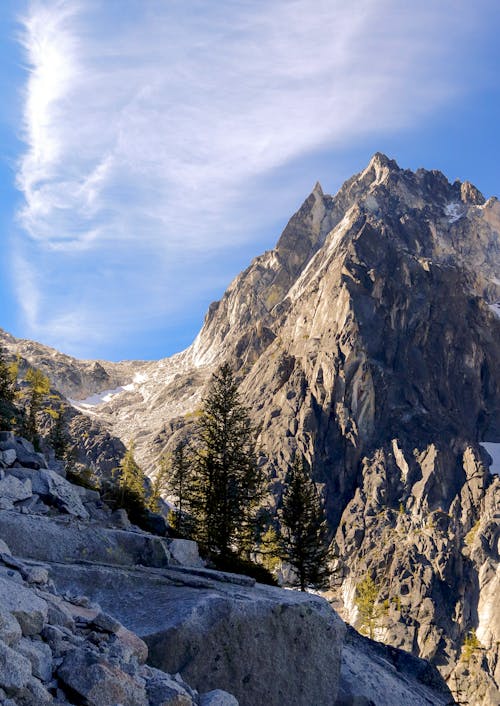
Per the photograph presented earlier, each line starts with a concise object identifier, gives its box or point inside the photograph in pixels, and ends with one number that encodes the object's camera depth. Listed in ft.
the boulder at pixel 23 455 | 66.49
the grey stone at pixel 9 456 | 62.61
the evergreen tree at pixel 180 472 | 205.36
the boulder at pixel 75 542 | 44.96
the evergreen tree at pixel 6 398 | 146.20
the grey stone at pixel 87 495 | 76.73
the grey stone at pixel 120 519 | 70.44
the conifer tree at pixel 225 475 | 119.34
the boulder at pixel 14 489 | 52.37
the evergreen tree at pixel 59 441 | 239.30
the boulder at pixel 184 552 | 56.95
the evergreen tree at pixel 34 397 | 165.99
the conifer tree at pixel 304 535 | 146.20
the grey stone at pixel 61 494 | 57.77
